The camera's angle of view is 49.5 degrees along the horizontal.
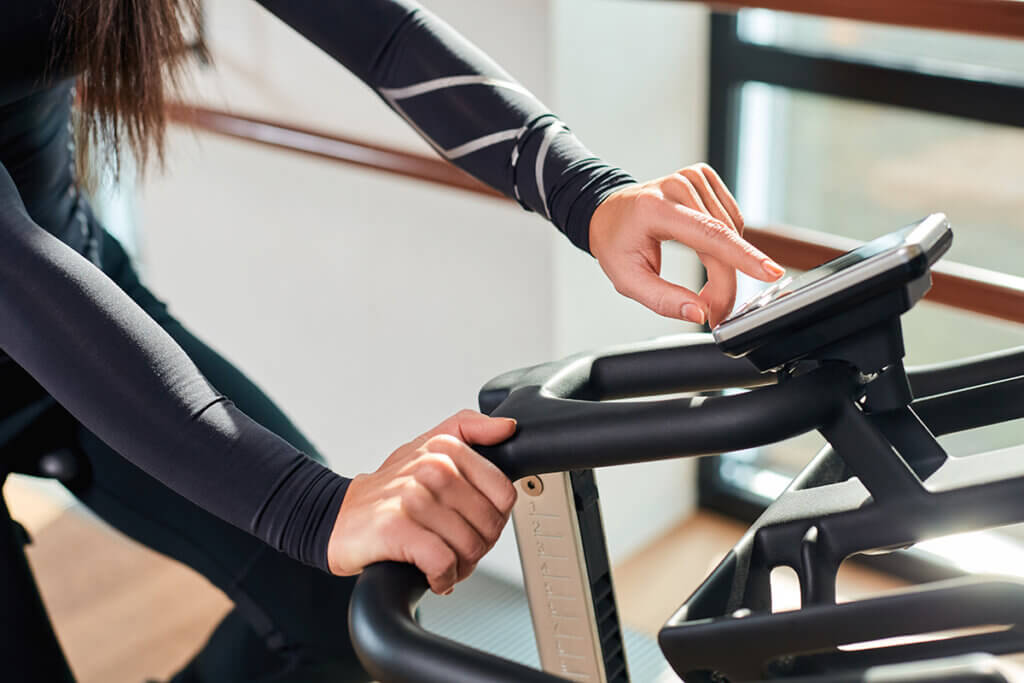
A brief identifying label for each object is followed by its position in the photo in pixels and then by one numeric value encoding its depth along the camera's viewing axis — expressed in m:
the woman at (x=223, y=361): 0.67
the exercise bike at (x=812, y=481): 0.59
